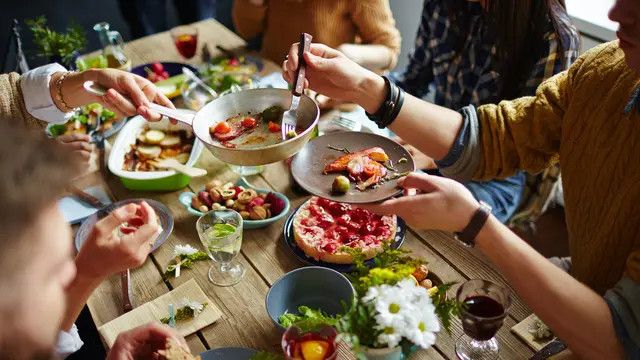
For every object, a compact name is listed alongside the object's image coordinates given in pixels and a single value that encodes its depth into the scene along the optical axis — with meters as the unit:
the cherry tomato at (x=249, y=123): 1.54
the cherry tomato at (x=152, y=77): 2.25
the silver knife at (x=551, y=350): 1.19
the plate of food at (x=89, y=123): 1.95
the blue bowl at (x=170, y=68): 2.34
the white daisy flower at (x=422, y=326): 0.85
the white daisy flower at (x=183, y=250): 1.48
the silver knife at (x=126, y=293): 1.35
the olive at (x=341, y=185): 1.43
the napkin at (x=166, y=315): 1.28
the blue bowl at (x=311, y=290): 1.29
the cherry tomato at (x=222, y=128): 1.50
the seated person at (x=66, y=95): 1.59
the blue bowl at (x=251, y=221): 1.54
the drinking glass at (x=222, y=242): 1.39
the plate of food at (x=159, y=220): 1.53
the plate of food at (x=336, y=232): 1.41
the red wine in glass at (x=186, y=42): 2.37
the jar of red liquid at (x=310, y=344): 1.02
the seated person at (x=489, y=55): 1.74
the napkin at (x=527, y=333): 1.23
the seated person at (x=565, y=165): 1.16
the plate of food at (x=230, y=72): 2.17
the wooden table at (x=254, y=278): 1.26
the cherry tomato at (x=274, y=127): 1.52
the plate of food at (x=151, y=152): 1.70
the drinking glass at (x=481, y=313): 1.14
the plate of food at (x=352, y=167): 1.44
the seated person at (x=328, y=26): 2.40
